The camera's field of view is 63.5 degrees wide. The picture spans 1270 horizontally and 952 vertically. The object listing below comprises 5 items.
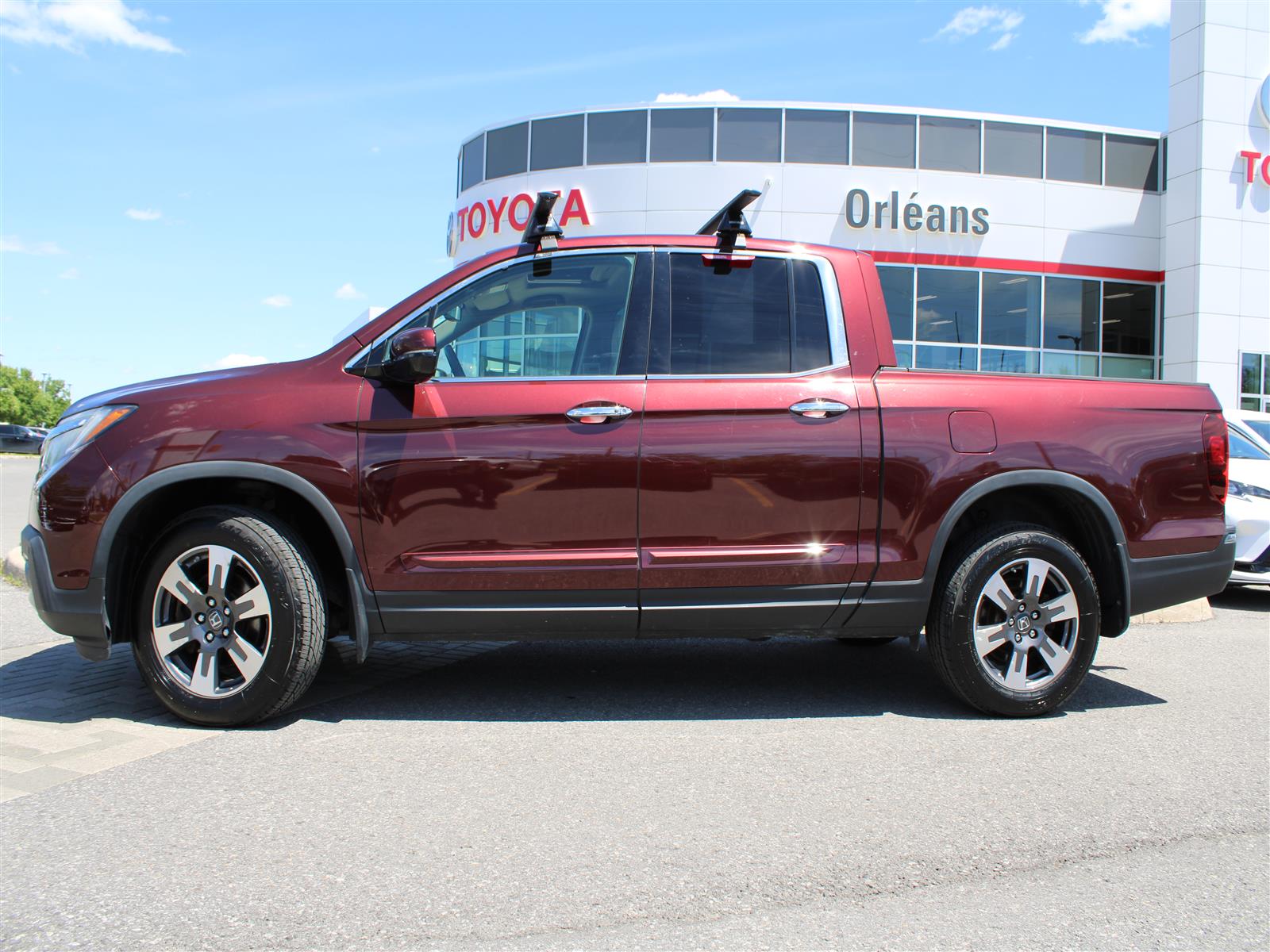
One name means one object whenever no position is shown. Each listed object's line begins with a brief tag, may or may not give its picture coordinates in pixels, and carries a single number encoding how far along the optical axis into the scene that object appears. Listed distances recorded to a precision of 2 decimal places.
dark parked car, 58.12
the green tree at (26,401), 108.93
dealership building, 22.98
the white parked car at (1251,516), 7.67
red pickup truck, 4.11
